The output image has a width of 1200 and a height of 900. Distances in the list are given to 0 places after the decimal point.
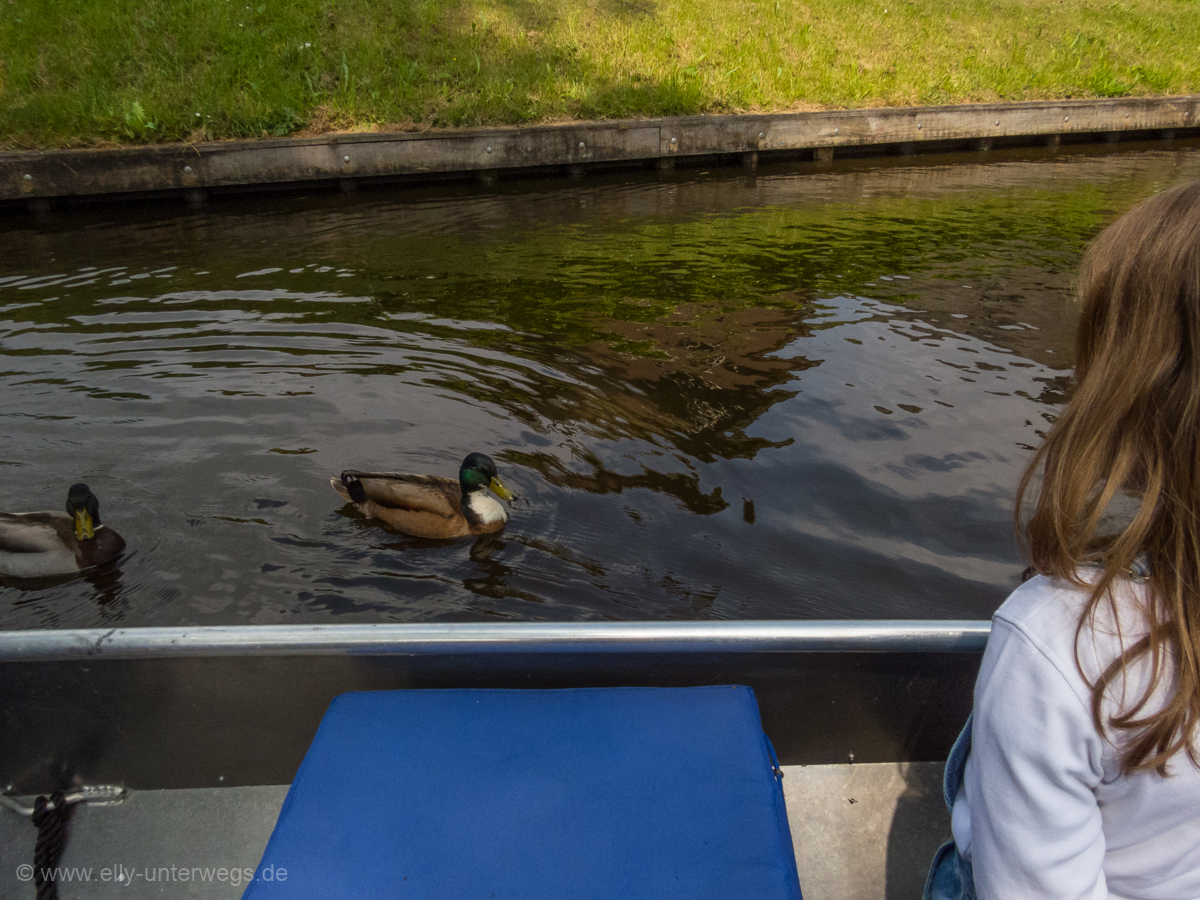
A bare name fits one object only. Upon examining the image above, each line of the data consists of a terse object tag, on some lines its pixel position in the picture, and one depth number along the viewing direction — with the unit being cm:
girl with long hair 118
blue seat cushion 162
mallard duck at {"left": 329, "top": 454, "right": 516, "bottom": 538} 453
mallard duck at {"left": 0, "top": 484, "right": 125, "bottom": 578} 416
